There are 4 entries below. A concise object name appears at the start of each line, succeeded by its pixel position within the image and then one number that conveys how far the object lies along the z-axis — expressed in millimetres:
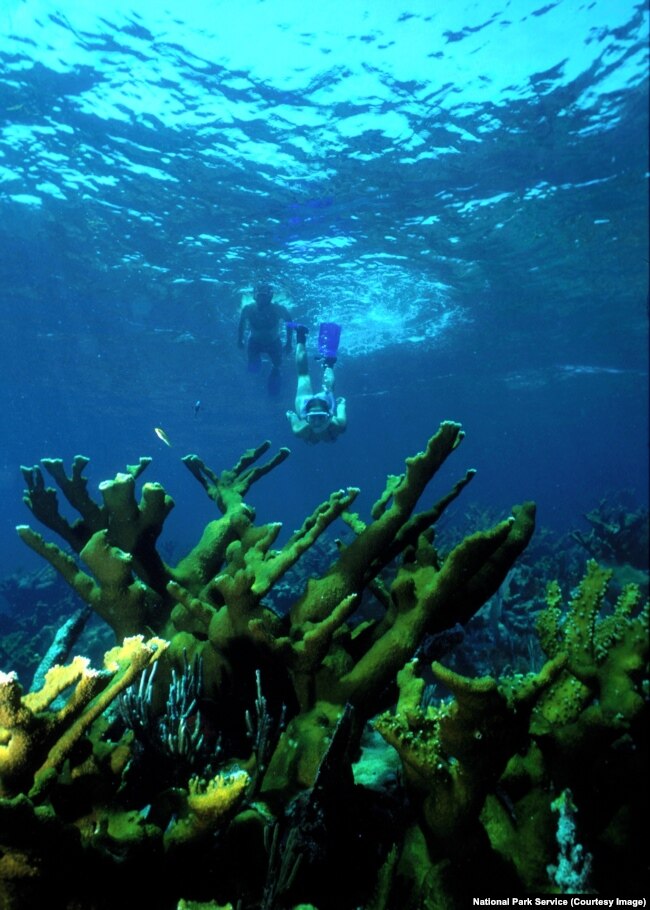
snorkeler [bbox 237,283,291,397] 18266
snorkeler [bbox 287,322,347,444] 12906
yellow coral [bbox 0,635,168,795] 1843
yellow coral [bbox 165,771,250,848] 2025
